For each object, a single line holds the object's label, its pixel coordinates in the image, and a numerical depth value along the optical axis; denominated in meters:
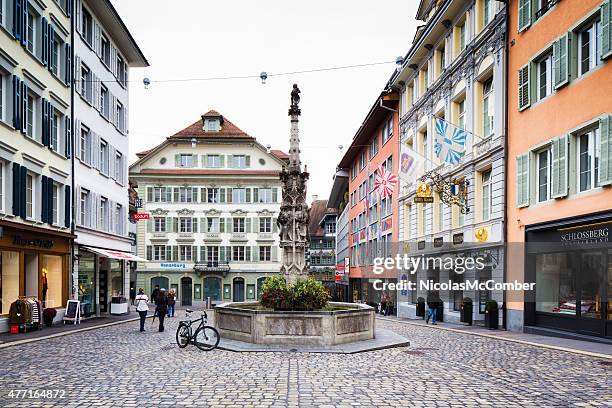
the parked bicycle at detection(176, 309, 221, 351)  16.72
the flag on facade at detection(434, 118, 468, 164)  25.38
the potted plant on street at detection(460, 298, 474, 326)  27.05
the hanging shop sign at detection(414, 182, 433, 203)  28.11
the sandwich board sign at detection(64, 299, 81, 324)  27.05
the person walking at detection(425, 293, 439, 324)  28.33
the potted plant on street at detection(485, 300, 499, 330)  24.02
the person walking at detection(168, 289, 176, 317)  34.44
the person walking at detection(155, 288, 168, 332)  23.31
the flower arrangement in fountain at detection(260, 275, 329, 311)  18.38
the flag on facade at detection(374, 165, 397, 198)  34.19
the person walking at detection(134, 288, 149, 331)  23.06
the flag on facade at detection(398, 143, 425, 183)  28.74
